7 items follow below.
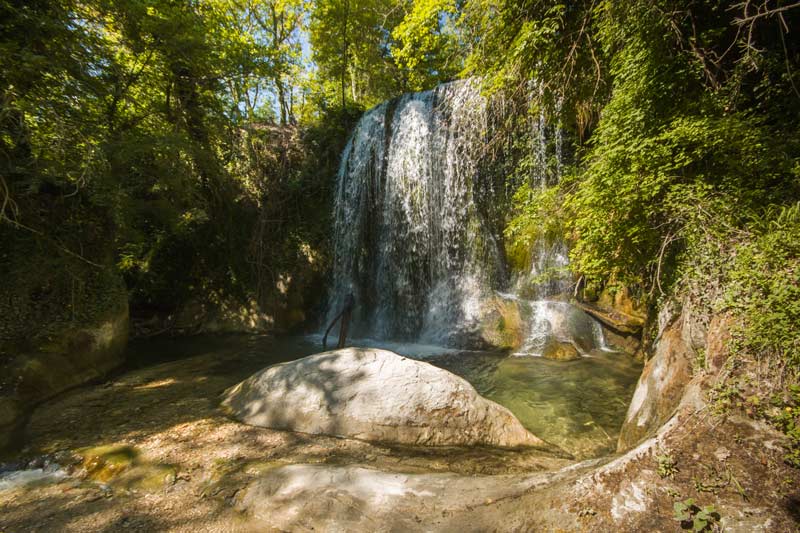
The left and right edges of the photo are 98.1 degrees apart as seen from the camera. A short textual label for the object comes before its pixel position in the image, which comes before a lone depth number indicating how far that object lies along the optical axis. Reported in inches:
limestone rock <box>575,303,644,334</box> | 270.6
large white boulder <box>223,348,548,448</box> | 131.6
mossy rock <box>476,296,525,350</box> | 298.8
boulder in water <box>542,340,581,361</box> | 267.9
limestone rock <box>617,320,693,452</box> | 117.0
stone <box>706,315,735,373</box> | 93.3
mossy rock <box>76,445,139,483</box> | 109.7
